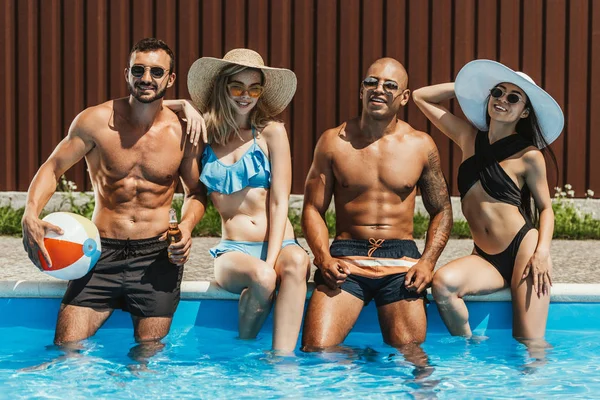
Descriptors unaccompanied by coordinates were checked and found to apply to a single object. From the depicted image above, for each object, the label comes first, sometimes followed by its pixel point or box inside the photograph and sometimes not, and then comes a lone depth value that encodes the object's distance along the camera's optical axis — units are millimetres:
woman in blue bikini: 5154
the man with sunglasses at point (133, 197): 5098
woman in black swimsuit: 5160
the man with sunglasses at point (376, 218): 5105
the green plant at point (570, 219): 9188
